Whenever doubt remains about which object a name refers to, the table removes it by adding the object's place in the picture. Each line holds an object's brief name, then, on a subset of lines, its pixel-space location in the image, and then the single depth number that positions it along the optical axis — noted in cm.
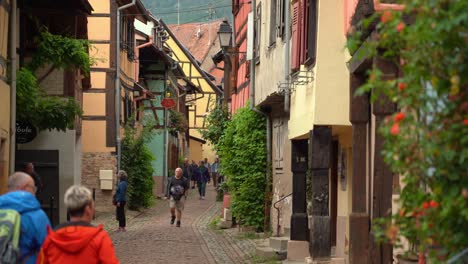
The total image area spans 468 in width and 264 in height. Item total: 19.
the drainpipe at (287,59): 1894
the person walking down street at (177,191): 2873
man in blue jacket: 775
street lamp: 2873
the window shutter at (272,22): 2184
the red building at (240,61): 2901
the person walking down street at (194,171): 5048
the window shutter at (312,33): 1588
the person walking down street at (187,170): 4910
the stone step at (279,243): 1938
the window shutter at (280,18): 2031
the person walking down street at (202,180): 4903
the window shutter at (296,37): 1756
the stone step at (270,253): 1892
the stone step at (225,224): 2957
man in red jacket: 723
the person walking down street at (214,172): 5884
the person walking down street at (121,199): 2653
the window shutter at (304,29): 1672
